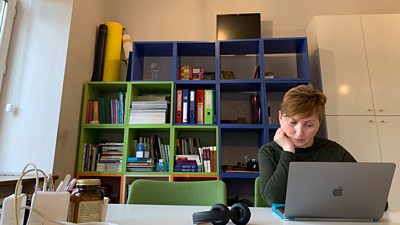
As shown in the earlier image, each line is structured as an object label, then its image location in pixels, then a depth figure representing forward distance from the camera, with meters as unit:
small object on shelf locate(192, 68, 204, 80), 2.39
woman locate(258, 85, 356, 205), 1.11
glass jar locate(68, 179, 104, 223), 0.67
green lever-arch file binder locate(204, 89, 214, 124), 2.23
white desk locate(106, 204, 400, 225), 0.78
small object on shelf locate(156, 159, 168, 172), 2.16
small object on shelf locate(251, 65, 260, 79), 2.36
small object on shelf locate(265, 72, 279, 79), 2.30
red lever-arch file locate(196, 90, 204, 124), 2.24
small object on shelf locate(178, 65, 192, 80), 2.39
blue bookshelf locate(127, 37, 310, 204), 2.22
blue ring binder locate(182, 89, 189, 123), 2.23
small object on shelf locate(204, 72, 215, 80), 2.41
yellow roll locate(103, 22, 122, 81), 2.51
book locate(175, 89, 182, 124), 2.24
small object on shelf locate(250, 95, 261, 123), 2.29
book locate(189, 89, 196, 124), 2.23
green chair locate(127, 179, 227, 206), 1.22
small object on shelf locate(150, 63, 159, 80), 2.66
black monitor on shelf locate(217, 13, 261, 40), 2.47
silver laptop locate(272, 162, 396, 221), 0.75
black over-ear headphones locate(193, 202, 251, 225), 0.70
